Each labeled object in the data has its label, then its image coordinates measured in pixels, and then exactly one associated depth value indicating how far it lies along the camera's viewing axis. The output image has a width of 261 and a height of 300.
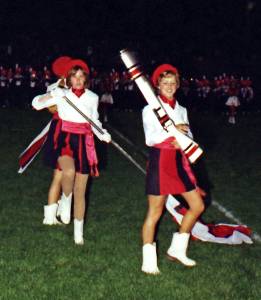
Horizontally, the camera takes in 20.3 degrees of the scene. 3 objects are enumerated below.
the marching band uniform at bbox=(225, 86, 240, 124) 23.37
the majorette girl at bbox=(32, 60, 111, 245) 7.54
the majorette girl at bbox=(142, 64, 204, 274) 6.39
